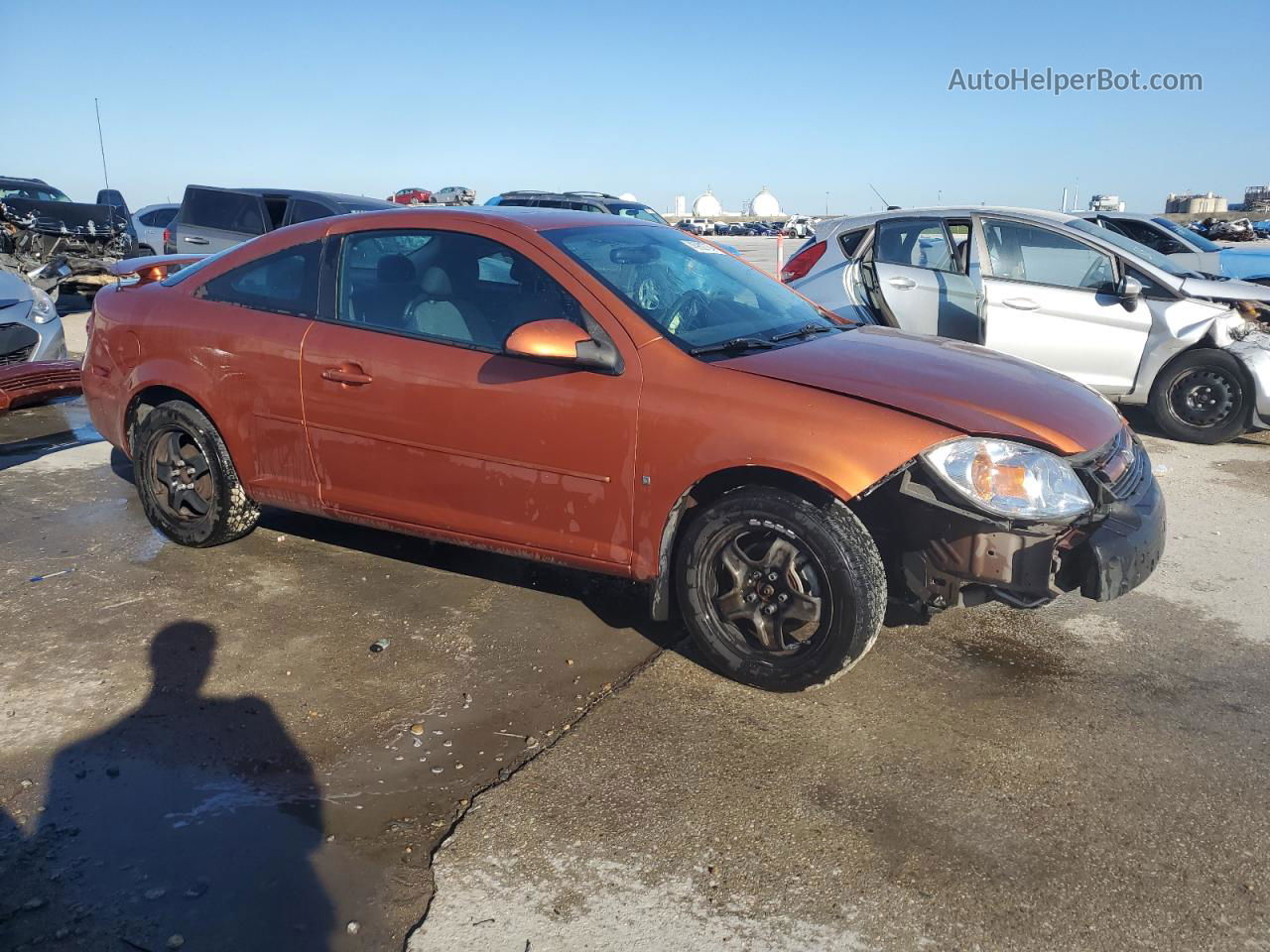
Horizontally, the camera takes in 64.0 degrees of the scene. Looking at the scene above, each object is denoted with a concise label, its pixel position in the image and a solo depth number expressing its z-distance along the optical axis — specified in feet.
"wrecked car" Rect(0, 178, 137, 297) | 45.21
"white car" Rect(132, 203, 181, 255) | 60.18
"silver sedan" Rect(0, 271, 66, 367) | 26.66
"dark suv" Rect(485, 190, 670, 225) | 53.88
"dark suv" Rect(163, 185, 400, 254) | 43.01
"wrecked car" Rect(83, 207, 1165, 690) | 10.85
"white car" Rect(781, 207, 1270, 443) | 24.21
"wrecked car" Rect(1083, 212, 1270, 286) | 36.19
